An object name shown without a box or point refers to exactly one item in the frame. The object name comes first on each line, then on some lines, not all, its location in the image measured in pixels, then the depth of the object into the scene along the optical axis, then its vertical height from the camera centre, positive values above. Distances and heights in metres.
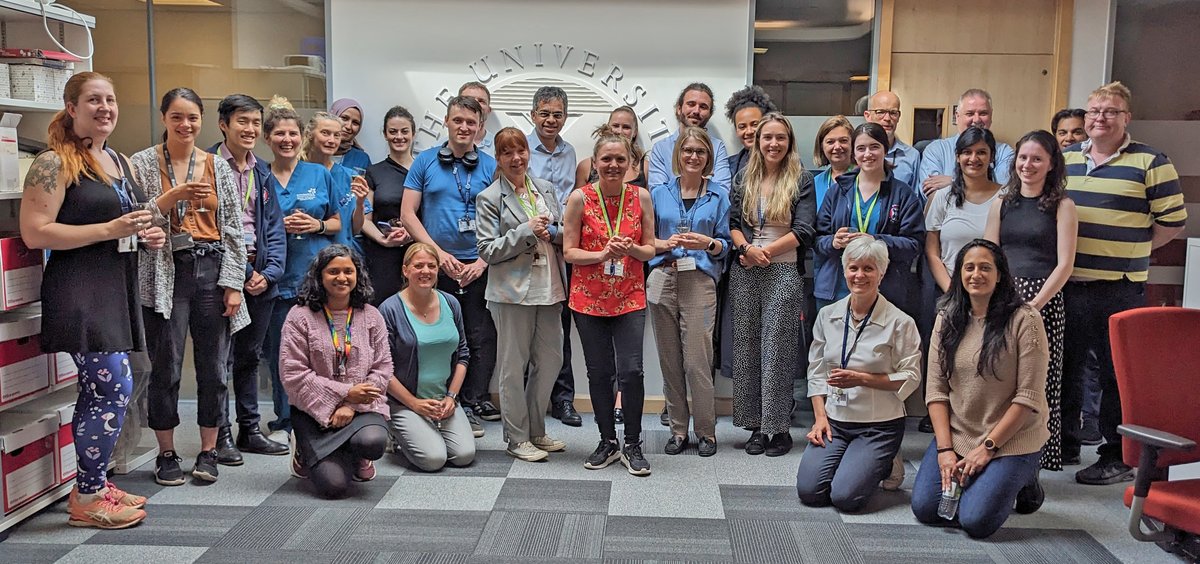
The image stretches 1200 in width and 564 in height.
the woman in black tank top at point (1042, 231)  3.81 -0.09
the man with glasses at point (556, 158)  4.65 +0.23
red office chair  2.76 -0.59
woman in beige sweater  3.26 -0.67
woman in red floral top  3.87 -0.31
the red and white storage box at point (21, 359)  3.21 -0.59
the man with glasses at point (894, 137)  4.66 +0.37
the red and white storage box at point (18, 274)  3.16 -0.28
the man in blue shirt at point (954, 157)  4.53 +0.29
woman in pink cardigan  3.64 -0.72
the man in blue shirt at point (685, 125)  4.54 +0.35
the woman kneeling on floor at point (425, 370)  3.98 -0.76
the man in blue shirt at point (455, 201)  4.43 +0.00
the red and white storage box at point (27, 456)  3.19 -0.94
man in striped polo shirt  3.94 -0.07
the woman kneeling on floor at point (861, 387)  3.54 -0.71
